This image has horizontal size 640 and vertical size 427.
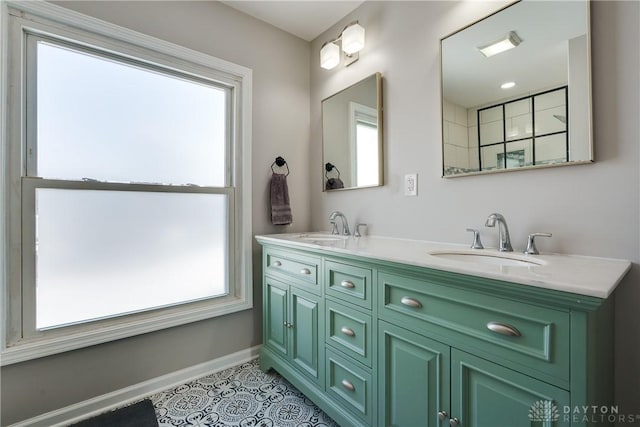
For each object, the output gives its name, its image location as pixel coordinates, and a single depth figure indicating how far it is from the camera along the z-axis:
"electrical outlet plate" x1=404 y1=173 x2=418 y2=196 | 1.60
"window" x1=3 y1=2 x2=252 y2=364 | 1.36
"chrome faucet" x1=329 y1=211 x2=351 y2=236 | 1.96
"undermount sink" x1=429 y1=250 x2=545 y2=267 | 1.06
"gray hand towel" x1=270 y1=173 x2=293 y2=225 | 2.12
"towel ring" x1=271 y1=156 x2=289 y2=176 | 2.17
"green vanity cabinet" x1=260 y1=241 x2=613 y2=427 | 0.70
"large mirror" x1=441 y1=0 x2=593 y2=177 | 1.05
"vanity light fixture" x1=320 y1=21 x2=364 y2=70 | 1.82
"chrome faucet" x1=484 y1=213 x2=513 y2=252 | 1.18
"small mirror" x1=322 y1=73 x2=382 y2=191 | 1.79
